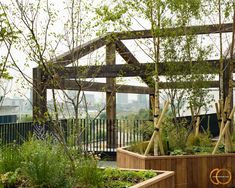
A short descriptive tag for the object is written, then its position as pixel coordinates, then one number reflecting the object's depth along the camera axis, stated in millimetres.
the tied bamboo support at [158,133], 6387
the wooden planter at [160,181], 4104
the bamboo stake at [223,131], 6500
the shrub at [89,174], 4199
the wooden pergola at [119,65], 5355
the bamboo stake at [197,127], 8000
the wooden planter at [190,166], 6027
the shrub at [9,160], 4594
